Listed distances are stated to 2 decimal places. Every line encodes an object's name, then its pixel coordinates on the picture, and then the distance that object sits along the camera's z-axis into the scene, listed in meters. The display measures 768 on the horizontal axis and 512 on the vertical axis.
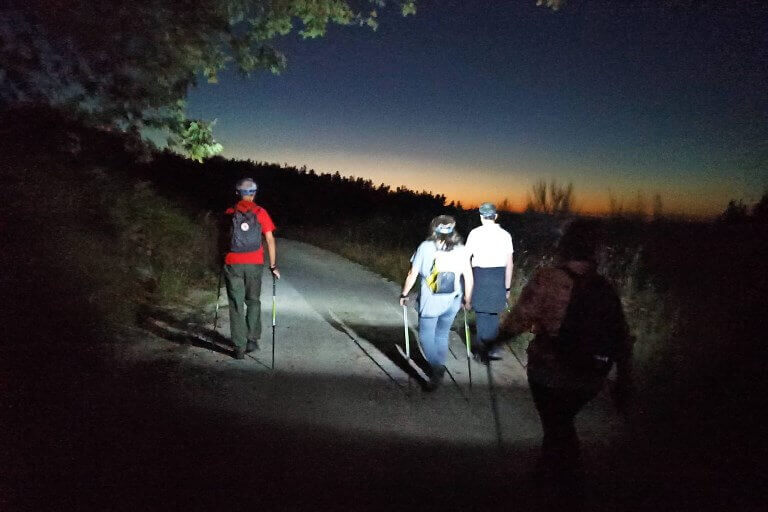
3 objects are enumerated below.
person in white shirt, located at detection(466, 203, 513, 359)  6.73
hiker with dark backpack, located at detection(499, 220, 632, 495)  3.37
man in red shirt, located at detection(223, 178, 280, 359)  6.11
